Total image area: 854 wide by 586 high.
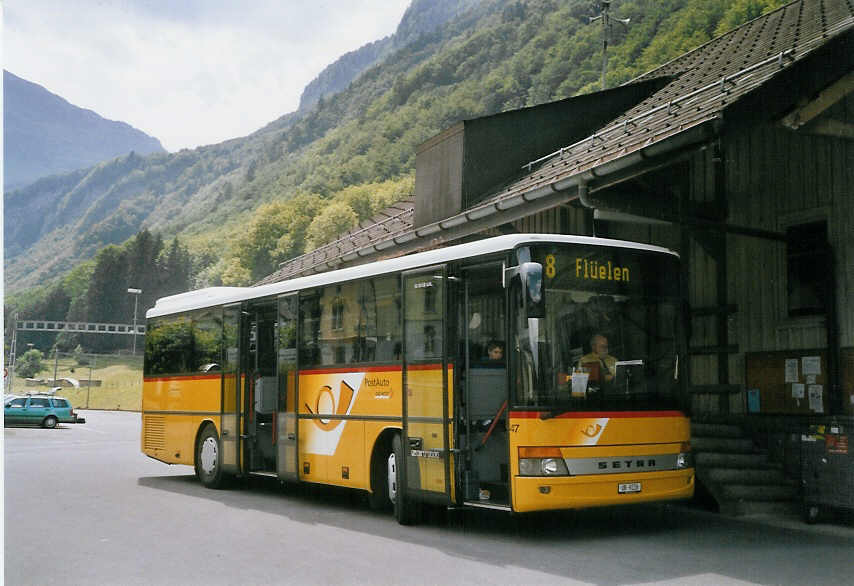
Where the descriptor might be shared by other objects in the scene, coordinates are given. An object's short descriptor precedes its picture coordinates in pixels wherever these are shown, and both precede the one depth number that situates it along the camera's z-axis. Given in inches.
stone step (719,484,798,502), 475.5
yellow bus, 372.2
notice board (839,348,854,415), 492.1
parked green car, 1732.3
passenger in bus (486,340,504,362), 388.8
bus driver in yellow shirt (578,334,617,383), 378.3
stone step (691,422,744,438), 526.3
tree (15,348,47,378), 4677.7
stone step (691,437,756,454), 506.9
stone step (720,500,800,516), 474.6
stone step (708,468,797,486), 479.5
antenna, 1119.5
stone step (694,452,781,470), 489.1
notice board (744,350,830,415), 510.0
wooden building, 466.3
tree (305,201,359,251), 4453.7
